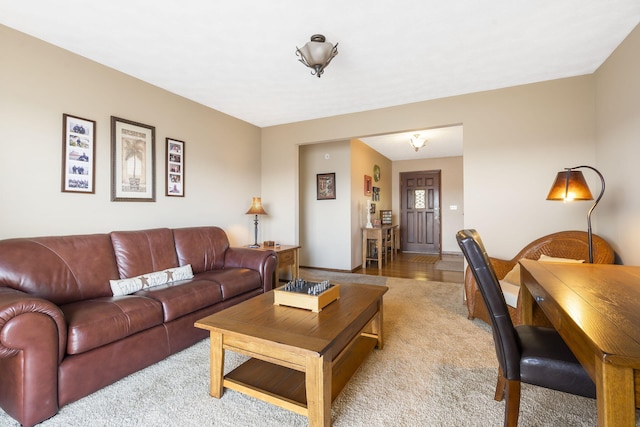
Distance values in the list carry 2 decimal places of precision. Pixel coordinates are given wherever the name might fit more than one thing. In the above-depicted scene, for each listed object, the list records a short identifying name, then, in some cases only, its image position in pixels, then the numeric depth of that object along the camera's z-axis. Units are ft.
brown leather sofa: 4.53
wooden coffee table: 4.26
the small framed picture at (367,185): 18.45
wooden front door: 23.04
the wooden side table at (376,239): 17.28
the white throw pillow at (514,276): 8.22
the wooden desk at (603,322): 2.33
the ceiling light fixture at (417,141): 15.81
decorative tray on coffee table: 5.72
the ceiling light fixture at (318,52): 6.90
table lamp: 12.82
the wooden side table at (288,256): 11.84
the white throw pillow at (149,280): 7.07
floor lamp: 7.29
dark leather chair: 3.64
